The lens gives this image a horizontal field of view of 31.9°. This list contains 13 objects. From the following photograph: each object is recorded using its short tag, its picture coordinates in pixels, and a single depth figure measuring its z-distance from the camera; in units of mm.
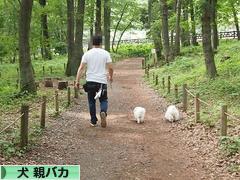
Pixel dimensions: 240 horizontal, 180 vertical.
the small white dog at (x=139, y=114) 11703
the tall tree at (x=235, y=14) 32662
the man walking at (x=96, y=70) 10367
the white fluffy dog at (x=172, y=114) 11834
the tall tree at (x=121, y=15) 58025
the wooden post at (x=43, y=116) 10422
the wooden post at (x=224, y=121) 8827
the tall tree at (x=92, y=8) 40281
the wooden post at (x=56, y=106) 12647
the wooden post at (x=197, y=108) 11227
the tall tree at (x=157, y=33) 34594
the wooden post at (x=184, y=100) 13242
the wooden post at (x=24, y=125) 8328
